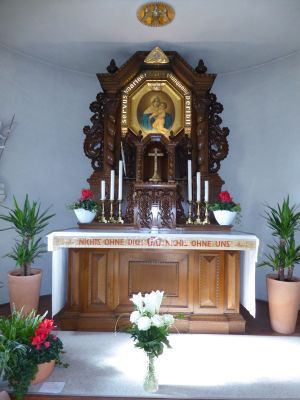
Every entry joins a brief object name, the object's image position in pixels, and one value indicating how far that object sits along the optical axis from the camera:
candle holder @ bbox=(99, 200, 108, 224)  4.58
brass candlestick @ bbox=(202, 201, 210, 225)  4.51
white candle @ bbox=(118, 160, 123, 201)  4.46
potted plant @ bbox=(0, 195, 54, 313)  4.07
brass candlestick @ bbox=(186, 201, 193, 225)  4.59
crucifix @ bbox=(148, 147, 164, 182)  4.63
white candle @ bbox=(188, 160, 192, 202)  4.55
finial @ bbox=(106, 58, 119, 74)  4.94
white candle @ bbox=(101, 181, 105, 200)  4.48
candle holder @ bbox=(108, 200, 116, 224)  4.56
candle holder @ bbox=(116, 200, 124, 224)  4.56
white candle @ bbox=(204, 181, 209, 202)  4.53
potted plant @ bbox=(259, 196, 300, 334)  3.87
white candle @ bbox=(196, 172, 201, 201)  4.47
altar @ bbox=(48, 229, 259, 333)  3.88
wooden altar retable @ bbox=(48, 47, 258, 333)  3.87
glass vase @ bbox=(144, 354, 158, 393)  2.48
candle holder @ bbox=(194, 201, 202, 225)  4.55
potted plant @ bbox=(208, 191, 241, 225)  4.34
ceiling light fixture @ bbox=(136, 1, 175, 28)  3.95
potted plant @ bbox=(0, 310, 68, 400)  2.42
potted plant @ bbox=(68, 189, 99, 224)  4.36
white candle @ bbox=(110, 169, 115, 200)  4.40
